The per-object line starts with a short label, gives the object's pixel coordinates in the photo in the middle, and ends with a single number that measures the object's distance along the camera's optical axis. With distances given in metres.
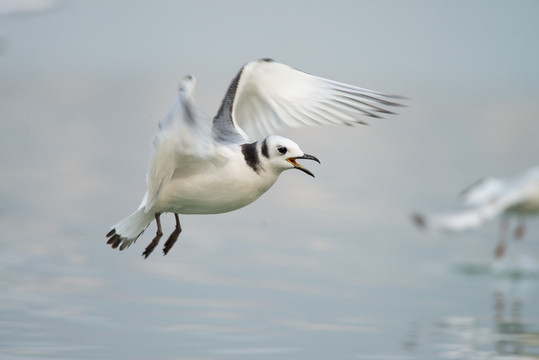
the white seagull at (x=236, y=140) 12.33
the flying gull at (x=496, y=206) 22.30
